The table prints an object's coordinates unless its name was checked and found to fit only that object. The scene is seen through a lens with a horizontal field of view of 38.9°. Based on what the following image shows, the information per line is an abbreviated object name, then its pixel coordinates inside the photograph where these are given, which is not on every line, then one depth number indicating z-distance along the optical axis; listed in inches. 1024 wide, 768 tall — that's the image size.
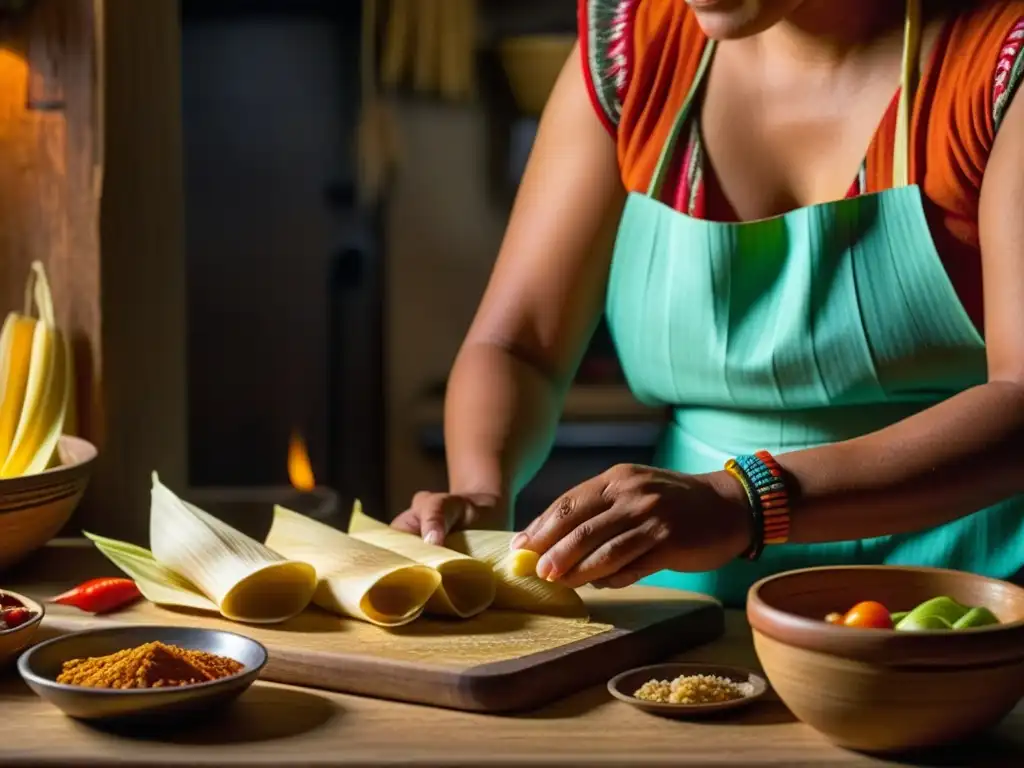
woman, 56.1
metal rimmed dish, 44.8
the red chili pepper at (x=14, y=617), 53.6
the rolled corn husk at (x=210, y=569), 57.6
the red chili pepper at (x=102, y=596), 60.0
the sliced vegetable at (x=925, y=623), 42.8
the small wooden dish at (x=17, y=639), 52.0
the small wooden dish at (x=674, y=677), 46.6
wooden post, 82.7
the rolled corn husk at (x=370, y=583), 56.4
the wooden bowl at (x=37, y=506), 65.7
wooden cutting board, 48.8
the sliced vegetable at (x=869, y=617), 43.9
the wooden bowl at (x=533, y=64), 161.9
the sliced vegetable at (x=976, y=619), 43.1
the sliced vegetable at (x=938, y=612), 43.5
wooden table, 43.3
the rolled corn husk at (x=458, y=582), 57.1
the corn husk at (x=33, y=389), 73.3
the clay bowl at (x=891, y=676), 40.8
